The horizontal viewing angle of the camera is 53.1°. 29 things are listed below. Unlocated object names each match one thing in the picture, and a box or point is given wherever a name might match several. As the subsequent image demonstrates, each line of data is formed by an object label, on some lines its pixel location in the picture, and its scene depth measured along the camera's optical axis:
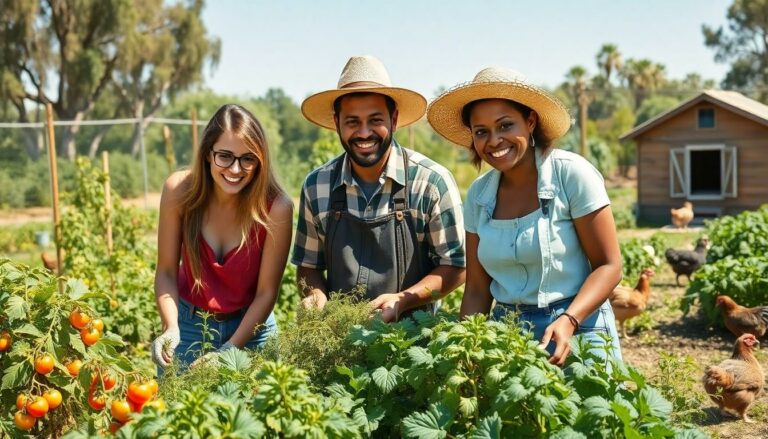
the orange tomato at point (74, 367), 2.38
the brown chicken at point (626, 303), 6.76
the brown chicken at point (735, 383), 4.74
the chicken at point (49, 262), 9.59
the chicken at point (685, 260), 9.50
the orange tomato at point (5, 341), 2.34
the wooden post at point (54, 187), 7.50
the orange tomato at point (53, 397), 2.30
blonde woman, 3.15
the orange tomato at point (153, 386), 2.11
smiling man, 3.17
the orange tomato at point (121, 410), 2.05
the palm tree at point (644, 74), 46.81
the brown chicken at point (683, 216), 15.98
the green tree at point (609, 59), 46.12
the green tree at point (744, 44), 42.78
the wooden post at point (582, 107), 16.86
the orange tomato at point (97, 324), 2.44
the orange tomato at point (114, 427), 2.08
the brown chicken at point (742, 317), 6.43
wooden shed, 16.56
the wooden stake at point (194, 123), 9.11
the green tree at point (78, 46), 29.36
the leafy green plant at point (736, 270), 7.03
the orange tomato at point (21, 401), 2.28
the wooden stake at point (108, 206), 7.99
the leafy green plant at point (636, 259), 9.65
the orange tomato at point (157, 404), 1.87
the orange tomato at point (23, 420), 2.27
